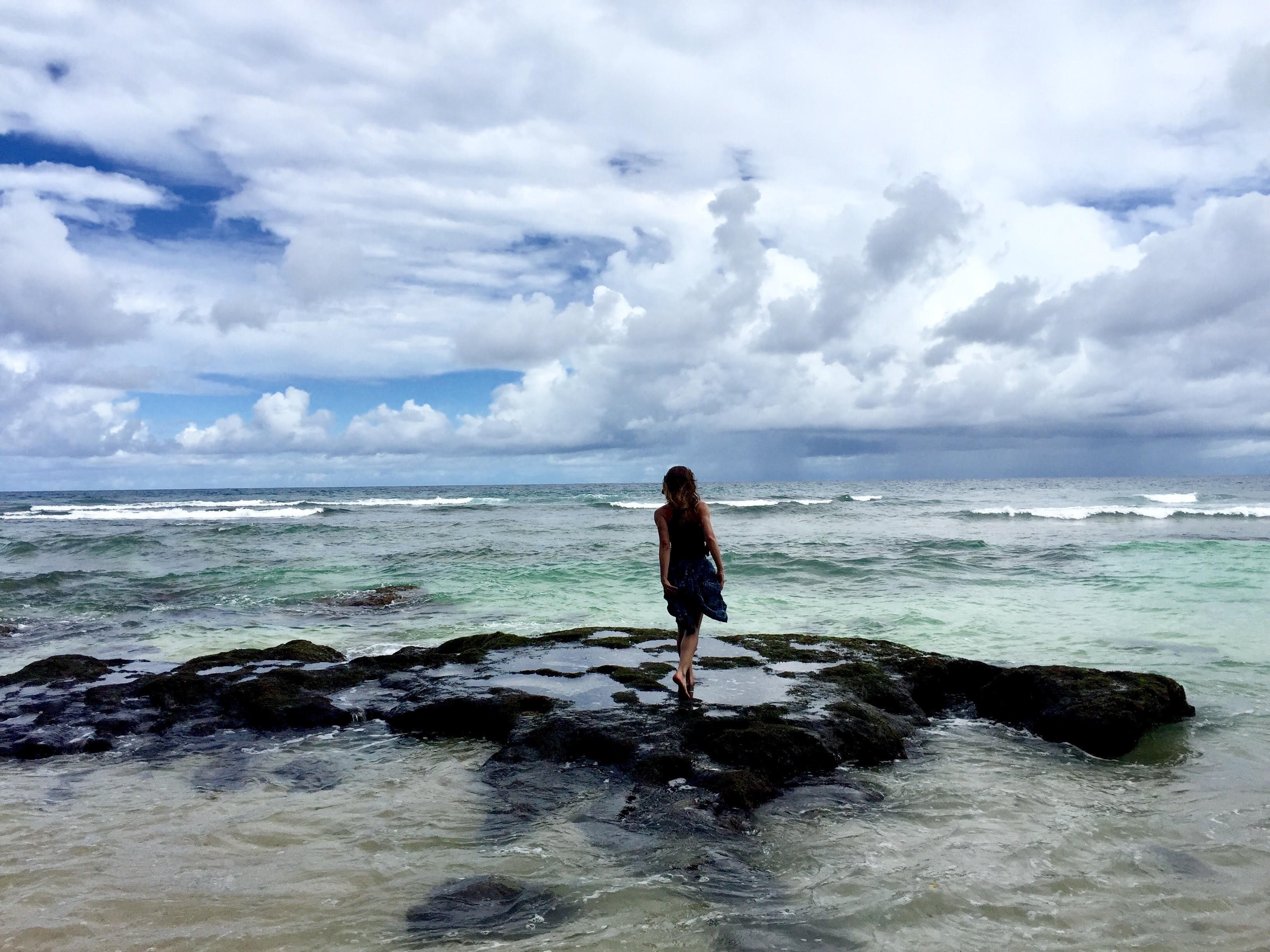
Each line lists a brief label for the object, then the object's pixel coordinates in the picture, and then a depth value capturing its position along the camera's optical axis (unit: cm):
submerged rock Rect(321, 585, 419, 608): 1580
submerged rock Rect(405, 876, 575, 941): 392
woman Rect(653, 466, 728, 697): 726
